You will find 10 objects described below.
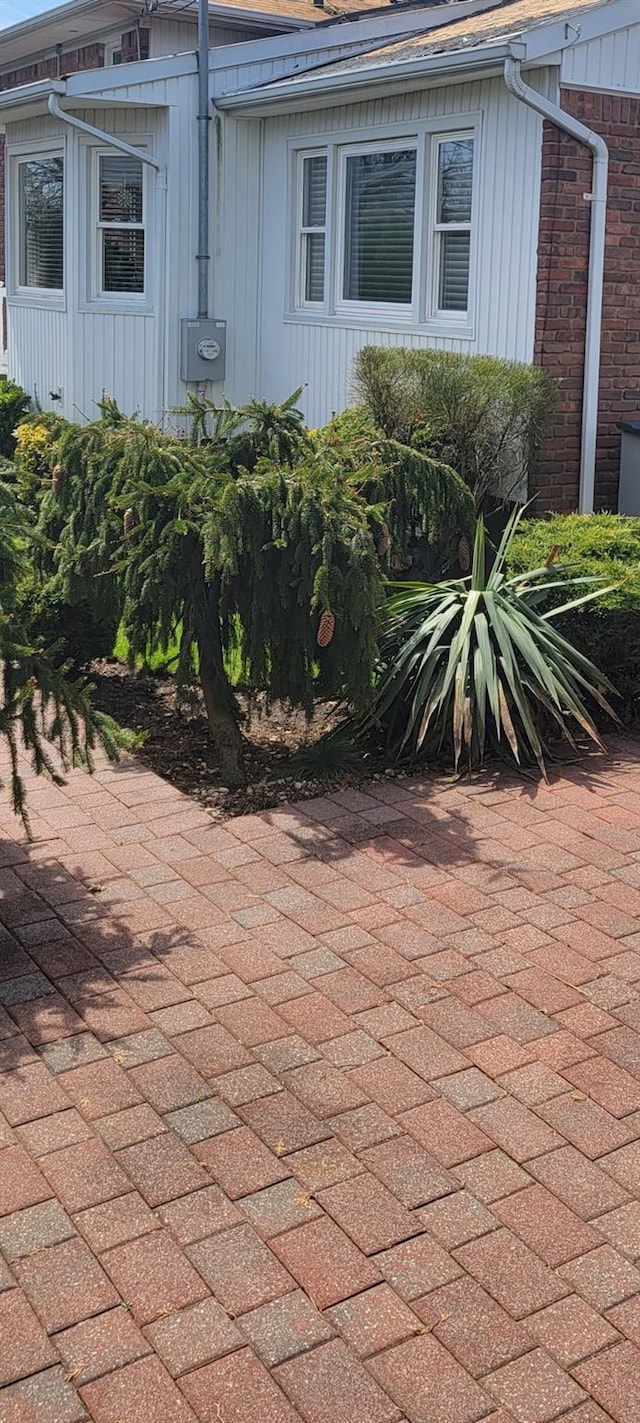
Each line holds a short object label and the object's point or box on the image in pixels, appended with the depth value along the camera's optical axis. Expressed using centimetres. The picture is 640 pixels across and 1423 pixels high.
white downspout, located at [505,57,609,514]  894
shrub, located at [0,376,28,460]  1465
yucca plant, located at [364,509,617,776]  677
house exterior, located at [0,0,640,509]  945
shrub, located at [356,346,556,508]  914
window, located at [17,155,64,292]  1409
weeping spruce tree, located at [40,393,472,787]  614
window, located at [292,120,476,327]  1046
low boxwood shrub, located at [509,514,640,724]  730
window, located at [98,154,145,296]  1309
